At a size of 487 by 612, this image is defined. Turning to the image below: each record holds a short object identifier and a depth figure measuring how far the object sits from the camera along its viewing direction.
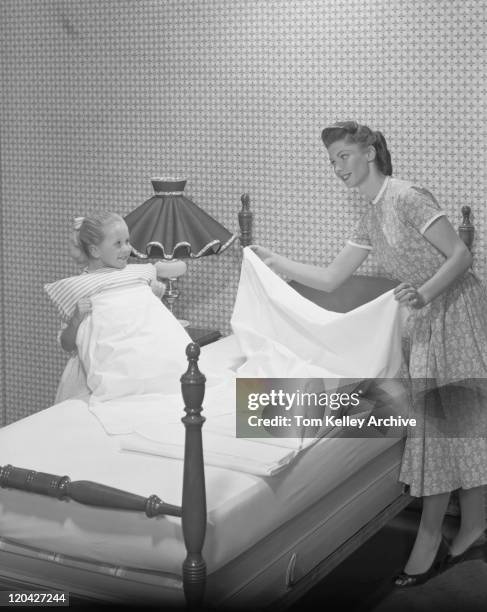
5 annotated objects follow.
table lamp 4.34
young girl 3.93
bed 2.67
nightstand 4.60
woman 3.70
